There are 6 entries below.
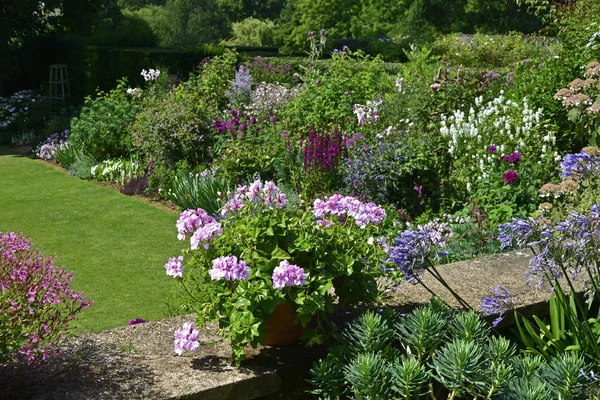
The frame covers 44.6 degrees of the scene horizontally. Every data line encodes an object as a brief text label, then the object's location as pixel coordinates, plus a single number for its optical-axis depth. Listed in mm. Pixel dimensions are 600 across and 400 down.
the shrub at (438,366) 2264
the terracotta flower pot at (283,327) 2863
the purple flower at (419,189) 6883
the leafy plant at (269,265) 2637
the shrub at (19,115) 14273
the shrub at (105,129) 10758
